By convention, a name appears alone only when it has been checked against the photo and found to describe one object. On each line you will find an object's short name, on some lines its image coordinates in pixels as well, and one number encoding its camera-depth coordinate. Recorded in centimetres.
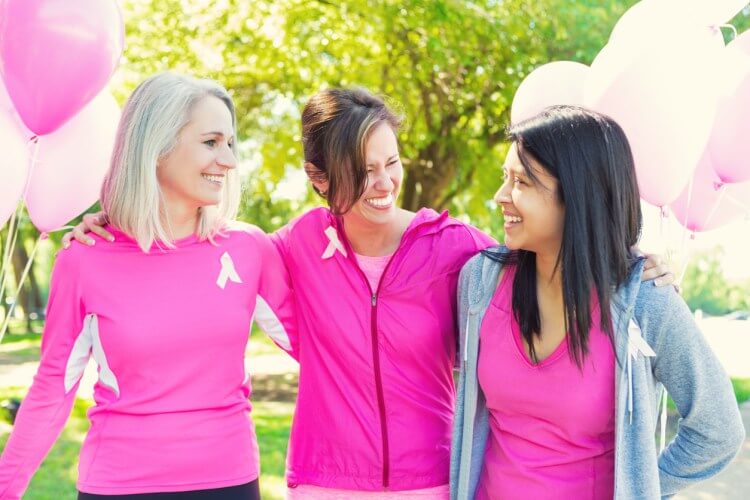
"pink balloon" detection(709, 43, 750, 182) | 301
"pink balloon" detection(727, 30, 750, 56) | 319
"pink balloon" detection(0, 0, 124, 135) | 266
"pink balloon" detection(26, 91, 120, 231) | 298
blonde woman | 235
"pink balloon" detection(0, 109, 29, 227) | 265
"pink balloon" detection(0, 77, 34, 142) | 277
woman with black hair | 206
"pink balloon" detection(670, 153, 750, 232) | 331
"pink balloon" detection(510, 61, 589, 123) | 296
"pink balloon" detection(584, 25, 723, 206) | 265
